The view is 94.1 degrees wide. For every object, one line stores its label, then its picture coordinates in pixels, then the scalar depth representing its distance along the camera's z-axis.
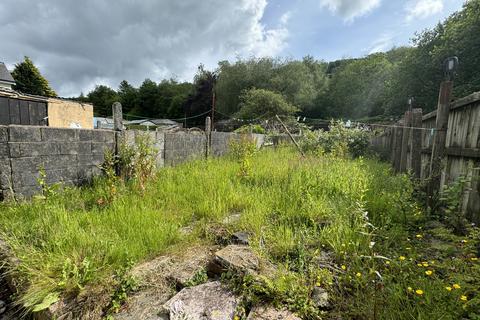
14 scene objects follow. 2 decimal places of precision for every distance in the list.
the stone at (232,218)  2.54
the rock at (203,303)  1.41
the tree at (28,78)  25.82
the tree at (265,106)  18.72
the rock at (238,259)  1.66
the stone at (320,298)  1.39
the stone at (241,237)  2.13
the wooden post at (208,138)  6.58
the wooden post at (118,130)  3.94
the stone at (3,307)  1.81
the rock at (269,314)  1.32
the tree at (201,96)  32.59
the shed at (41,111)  5.93
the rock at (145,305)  1.50
